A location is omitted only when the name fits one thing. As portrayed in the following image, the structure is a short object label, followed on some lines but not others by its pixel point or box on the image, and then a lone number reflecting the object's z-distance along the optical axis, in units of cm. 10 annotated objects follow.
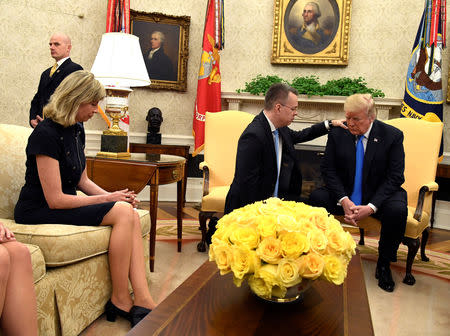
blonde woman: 204
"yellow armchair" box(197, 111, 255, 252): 366
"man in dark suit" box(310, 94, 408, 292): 290
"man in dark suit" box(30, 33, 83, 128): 384
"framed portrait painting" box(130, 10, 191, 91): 568
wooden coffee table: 122
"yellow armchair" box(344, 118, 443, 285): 317
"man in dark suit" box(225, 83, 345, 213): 276
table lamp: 304
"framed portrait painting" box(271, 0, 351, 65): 546
